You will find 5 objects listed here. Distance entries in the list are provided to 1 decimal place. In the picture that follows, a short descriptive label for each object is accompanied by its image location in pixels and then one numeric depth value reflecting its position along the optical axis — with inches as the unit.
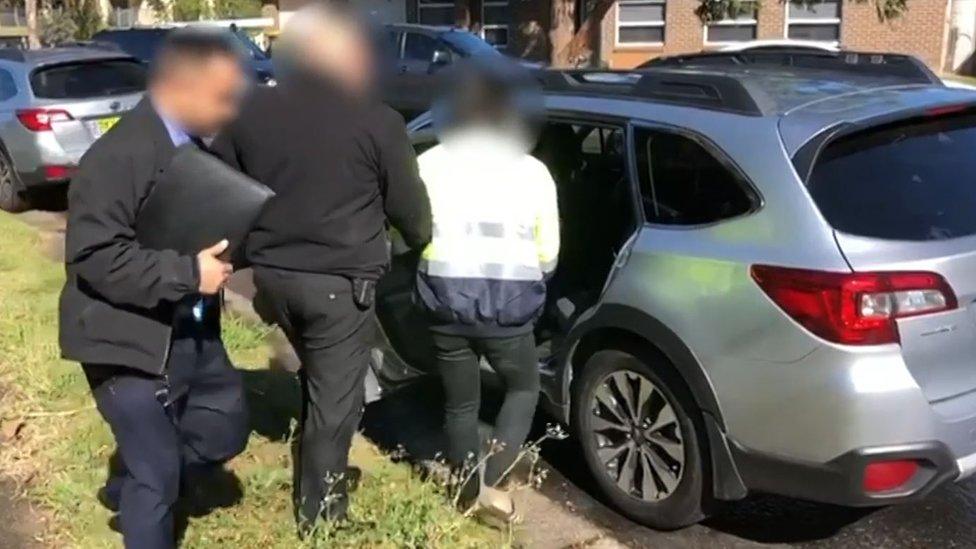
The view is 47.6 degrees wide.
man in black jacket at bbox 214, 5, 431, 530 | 132.8
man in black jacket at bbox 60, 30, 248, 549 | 112.7
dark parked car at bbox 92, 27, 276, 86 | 685.3
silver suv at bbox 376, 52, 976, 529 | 133.0
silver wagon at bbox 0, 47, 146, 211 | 398.6
